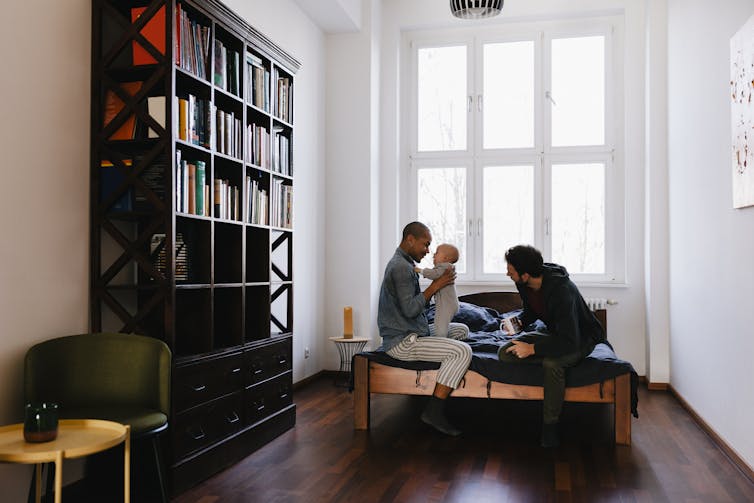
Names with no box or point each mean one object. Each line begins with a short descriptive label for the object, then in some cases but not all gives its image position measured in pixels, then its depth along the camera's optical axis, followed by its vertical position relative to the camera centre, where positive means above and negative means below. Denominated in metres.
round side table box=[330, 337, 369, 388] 5.95 -0.85
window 6.36 +1.09
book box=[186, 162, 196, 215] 3.32 +0.34
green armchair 2.82 -0.49
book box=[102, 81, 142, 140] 3.19 +0.69
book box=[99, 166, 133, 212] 3.20 +0.34
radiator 6.12 -0.37
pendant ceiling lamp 4.93 +1.81
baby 4.43 -0.27
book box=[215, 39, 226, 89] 3.65 +1.04
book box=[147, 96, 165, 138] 3.15 +0.69
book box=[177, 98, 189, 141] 3.24 +0.66
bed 3.98 -0.72
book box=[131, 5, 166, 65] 3.19 +1.03
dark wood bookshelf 3.13 +0.26
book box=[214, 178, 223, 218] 3.61 +0.32
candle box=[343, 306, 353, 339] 5.82 -0.53
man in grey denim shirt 4.14 -0.42
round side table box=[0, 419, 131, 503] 2.09 -0.60
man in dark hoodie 3.92 -0.43
